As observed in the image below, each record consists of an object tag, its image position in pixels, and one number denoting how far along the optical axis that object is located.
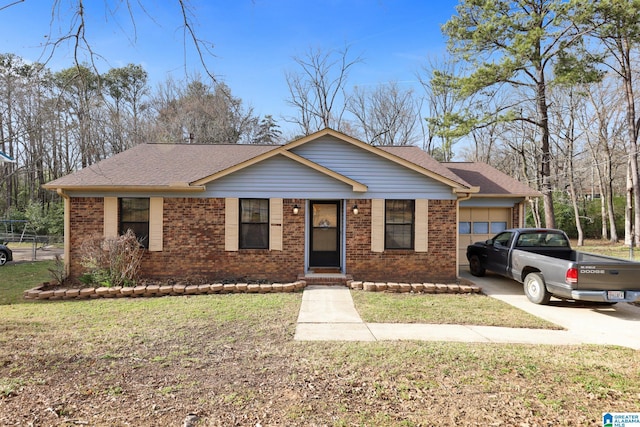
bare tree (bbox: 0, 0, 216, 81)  3.10
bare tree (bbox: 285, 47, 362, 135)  27.78
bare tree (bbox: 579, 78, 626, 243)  22.64
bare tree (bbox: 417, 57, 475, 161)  17.12
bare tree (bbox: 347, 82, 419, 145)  29.33
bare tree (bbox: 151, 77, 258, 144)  25.38
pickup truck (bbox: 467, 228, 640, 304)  6.50
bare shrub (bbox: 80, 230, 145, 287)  8.31
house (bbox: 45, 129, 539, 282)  9.09
